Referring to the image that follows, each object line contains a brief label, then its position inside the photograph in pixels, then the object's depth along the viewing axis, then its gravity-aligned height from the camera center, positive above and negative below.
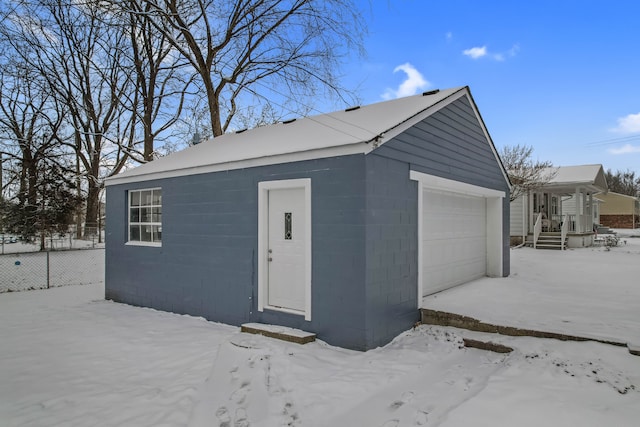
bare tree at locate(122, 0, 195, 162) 18.55 +6.74
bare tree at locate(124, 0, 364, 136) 13.61 +6.46
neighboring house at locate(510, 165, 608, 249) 17.41 +0.12
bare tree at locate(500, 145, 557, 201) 17.89 +2.15
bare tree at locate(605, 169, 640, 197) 51.19 +4.29
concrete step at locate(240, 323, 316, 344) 5.02 -1.68
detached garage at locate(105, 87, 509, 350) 4.96 -0.13
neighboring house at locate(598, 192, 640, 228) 38.34 +0.14
